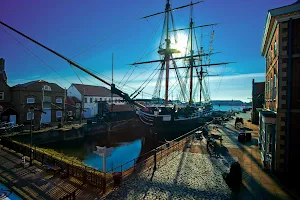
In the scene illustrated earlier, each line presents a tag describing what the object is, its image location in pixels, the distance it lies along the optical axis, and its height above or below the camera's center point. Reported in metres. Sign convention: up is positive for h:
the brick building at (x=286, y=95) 9.34 +0.36
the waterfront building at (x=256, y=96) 31.22 +0.92
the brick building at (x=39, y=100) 30.34 -0.39
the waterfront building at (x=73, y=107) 40.55 -2.08
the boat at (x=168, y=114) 32.22 -2.95
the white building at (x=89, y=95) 47.81 +1.02
